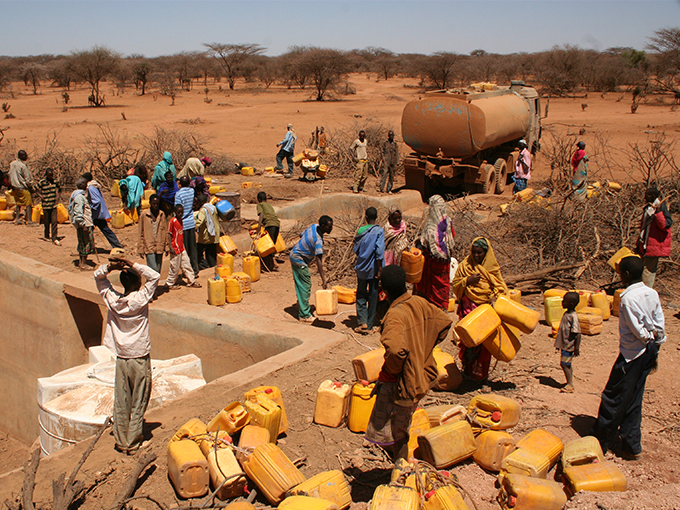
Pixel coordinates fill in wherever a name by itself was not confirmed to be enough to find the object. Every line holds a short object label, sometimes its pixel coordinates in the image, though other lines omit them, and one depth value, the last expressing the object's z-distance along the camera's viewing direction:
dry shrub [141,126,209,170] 16.78
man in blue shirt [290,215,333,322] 6.99
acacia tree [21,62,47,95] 48.65
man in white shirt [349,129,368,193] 14.05
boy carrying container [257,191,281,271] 9.34
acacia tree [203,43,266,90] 53.62
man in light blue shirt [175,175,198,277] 8.67
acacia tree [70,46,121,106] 38.19
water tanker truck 13.12
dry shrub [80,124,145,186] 15.78
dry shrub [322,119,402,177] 17.12
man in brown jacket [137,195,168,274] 7.89
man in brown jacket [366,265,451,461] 3.37
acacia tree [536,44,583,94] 40.59
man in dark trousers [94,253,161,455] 4.37
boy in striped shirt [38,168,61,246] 10.45
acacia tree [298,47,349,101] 40.80
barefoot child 5.25
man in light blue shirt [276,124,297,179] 16.02
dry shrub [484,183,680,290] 8.89
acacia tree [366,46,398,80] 61.26
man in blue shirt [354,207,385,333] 6.64
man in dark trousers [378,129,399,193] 13.98
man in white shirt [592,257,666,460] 4.16
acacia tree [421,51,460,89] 47.00
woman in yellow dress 5.30
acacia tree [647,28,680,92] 40.11
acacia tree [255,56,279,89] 50.81
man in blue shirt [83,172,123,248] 9.30
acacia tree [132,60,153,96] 43.44
